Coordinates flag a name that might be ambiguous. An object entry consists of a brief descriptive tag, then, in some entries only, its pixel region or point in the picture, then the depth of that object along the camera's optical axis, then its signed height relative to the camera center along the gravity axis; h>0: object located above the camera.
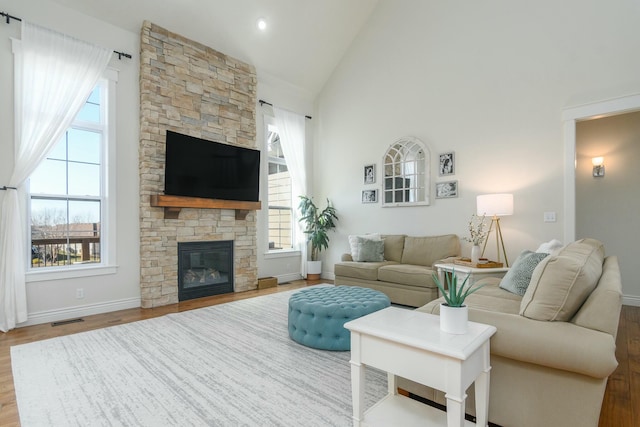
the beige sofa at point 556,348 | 1.46 -0.63
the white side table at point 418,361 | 1.33 -0.66
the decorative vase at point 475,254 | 3.89 -0.51
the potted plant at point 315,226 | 6.22 -0.27
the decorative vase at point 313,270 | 6.38 -1.13
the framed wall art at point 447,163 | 4.87 +0.71
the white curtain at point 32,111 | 3.44 +1.15
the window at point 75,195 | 3.81 +0.22
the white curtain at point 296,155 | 6.22 +1.10
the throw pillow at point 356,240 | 5.18 -0.46
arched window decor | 5.15 +0.62
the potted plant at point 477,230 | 4.28 -0.27
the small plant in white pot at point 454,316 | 1.51 -0.48
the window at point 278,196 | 6.20 +0.31
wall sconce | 4.52 +0.60
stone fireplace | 4.39 +1.27
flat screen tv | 4.50 +0.65
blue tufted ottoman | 2.84 -0.91
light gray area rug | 1.93 -1.20
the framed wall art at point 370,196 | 5.78 +0.27
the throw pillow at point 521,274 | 2.72 -0.54
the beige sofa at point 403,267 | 4.17 -0.78
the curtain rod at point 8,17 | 3.45 +2.09
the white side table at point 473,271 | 3.62 -0.68
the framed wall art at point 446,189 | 4.84 +0.32
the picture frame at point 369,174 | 5.82 +0.67
